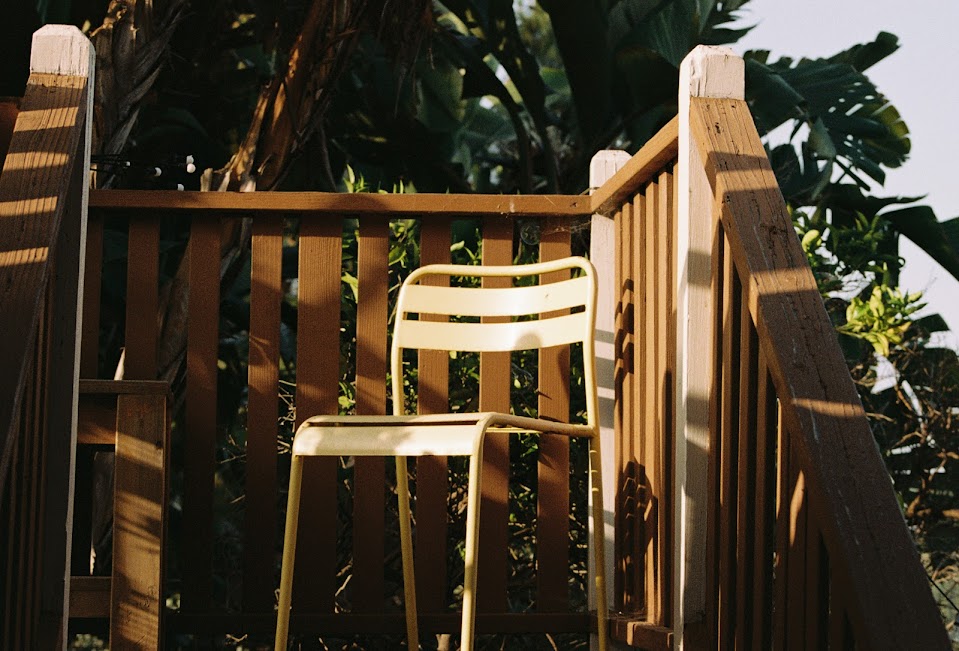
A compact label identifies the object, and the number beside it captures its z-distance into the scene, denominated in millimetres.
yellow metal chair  3909
